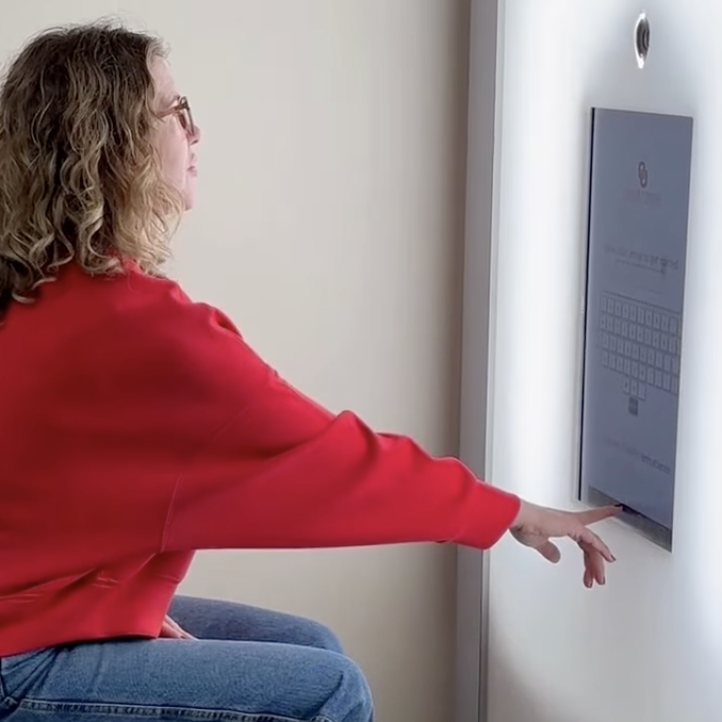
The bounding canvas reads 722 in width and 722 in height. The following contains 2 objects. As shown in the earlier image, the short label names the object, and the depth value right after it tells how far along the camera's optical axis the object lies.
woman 2.41
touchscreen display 2.55
